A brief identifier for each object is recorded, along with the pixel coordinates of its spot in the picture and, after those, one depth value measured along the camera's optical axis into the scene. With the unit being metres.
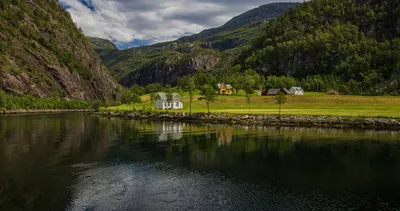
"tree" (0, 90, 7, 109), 157.25
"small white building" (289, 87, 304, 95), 182.88
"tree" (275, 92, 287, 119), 95.12
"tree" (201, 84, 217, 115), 109.76
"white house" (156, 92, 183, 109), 141.25
